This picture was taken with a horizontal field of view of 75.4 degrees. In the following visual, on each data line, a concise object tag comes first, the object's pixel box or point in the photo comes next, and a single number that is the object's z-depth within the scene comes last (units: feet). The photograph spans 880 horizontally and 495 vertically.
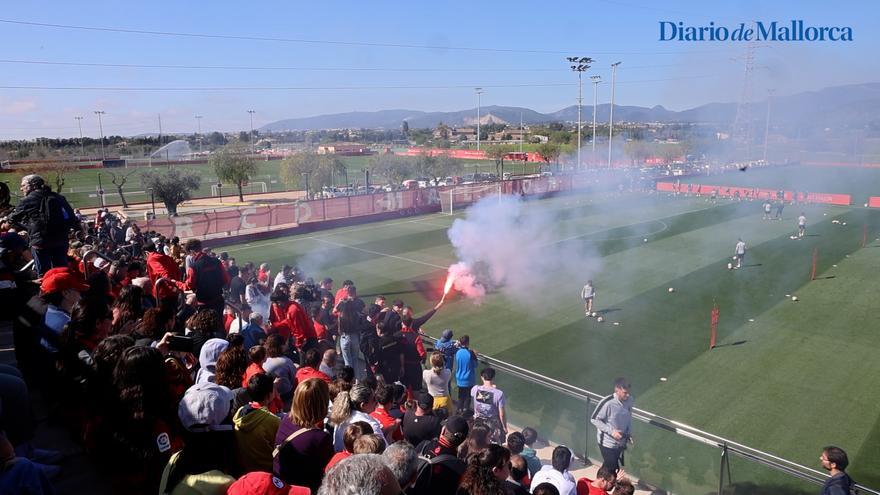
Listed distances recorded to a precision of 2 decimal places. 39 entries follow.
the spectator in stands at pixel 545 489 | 14.11
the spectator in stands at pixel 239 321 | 26.96
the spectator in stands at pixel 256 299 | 41.47
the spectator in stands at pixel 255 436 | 13.34
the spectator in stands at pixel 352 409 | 15.75
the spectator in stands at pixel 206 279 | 29.68
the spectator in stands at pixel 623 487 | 16.83
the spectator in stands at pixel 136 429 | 12.43
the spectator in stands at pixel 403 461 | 12.30
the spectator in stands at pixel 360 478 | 8.91
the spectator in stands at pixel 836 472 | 19.15
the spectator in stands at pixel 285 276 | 46.98
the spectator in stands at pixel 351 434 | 13.70
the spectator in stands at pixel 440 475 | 12.93
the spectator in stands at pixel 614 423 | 25.08
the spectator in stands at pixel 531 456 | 20.65
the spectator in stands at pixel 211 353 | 18.58
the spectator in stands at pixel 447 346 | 31.19
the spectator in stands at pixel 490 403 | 25.41
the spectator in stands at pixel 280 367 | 20.66
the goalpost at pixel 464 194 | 137.28
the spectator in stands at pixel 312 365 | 21.27
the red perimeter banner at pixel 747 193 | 145.59
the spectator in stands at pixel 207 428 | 12.11
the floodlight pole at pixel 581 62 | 181.78
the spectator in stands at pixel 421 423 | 18.45
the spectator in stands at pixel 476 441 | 15.67
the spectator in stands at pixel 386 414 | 17.03
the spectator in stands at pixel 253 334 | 26.18
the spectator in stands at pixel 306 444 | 13.51
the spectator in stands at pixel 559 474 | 17.69
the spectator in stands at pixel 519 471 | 16.90
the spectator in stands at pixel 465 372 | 29.19
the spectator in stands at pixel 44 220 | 24.80
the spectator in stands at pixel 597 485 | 18.11
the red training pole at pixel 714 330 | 50.33
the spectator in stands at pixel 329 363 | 24.06
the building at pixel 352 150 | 394.07
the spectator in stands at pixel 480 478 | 11.49
